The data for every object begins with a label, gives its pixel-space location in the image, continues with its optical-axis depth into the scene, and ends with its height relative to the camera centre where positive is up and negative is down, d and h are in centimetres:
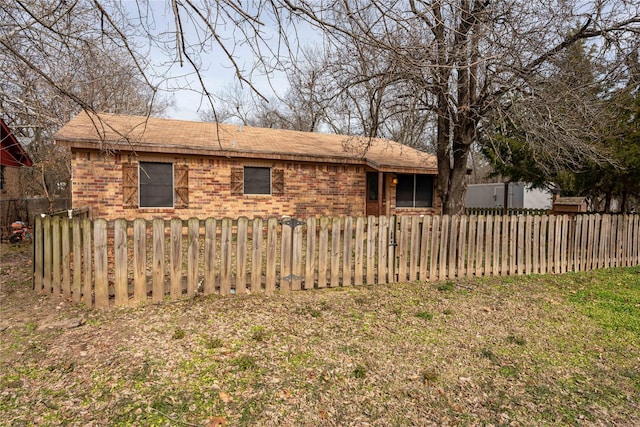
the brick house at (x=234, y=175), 981 +84
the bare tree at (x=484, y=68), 568 +235
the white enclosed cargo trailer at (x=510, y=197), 2419 +52
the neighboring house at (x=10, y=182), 1267 +65
